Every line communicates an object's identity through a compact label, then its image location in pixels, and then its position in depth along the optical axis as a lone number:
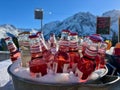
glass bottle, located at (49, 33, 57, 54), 1.08
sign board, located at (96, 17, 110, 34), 4.33
